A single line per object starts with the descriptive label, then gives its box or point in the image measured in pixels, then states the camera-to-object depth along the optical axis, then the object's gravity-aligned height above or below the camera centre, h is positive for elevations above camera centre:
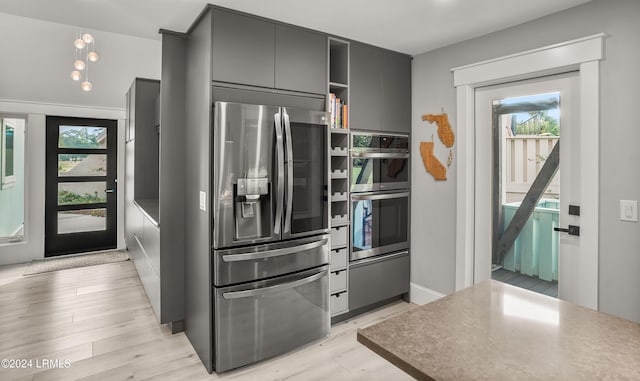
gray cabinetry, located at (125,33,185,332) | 2.77 -0.11
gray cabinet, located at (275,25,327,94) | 2.62 +1.00
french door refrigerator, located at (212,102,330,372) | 2.33 -0.25
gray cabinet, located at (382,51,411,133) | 3.33 +0.95
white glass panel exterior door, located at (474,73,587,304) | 2.50 +0.09
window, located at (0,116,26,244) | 4.87 +0.17
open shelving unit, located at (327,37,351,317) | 3.01 +0.07
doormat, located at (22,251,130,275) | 4.56 -0.97
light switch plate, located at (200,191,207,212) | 2.38 -0.07
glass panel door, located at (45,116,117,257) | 5.08 +0.07
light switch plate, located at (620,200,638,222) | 2.18 -0.10
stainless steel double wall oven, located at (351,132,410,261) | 3.18 -0.02
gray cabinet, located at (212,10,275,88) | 2.33 +0.96
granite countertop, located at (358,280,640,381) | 0.92 -0.44
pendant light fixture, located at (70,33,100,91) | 3.11 +1.43
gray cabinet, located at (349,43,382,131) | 3.11 +0.92
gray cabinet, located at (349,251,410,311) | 3.19 -0.81
